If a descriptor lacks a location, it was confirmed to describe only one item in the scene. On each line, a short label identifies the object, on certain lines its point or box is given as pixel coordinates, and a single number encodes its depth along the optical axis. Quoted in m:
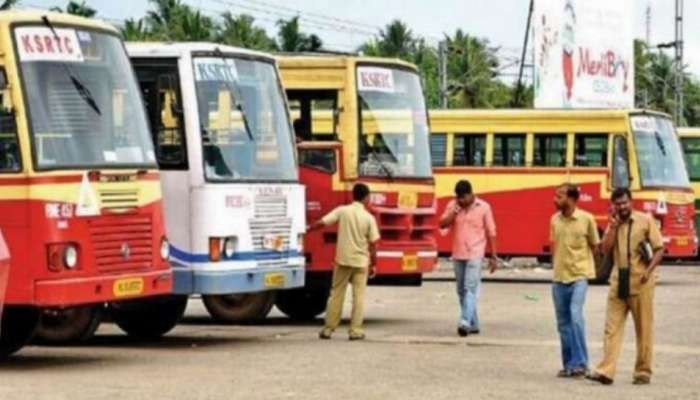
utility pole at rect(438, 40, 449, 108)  63.75
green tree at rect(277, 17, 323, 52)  74.56
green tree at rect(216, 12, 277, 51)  73.51
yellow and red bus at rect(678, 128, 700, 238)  45.88
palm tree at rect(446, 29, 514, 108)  90.31
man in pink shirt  23.30
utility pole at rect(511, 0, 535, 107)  51.85
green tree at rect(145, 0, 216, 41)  69.94
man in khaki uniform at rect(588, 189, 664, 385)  17.45
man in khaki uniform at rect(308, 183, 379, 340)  22.41
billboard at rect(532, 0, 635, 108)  54.88
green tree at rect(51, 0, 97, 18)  60.72
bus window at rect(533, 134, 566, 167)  37.06
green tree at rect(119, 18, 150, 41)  65.34
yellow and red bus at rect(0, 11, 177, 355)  17.83
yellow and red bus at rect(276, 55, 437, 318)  24.62
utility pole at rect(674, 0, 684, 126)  75.06
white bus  20.89
